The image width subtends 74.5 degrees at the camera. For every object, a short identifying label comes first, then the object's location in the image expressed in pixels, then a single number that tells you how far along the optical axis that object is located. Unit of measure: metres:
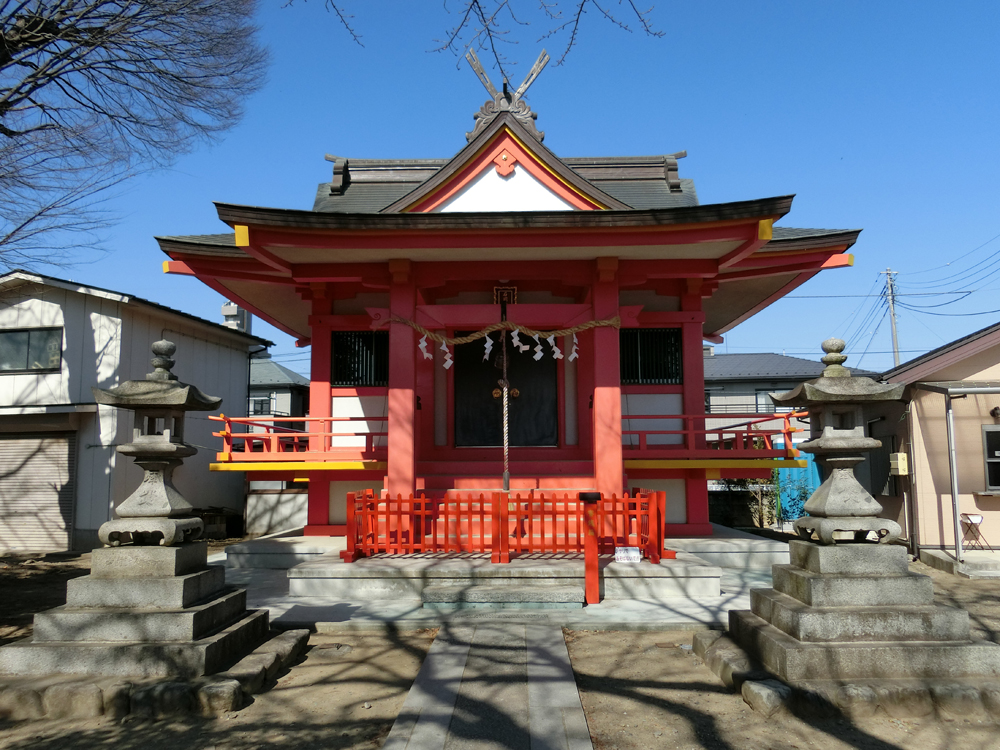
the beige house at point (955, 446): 13.11
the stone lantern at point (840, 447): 5.98
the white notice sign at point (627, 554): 9.20
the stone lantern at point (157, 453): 6.33
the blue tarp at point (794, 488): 20.42
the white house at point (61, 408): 15.44
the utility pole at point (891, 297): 38.69
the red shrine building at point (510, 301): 9.91
